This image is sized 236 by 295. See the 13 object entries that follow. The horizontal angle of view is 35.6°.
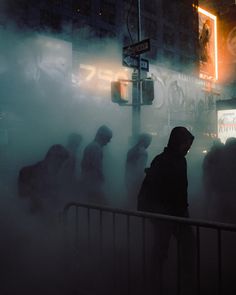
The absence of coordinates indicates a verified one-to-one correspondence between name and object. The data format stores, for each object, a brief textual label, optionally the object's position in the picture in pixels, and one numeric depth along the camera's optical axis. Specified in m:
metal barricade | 3.21
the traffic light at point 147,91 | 9.59
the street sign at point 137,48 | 9.03
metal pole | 10.18
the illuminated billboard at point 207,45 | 24.77
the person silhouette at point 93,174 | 5.71
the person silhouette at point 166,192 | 3.55
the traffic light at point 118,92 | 9.53
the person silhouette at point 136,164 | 6.84
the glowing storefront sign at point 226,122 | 14.74
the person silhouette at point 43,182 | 4.75
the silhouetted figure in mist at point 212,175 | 5.83
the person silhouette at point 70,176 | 5.61
